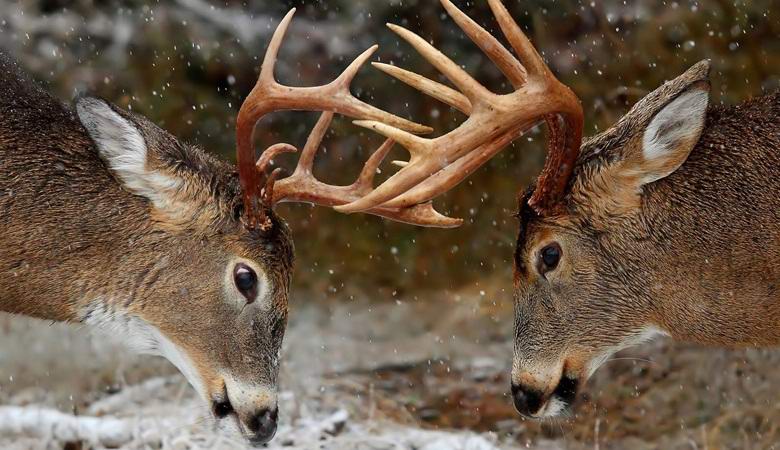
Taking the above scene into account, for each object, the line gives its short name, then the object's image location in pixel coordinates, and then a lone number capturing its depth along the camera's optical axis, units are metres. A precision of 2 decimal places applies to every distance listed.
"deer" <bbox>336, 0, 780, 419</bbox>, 9.95
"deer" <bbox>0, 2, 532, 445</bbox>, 10.45
